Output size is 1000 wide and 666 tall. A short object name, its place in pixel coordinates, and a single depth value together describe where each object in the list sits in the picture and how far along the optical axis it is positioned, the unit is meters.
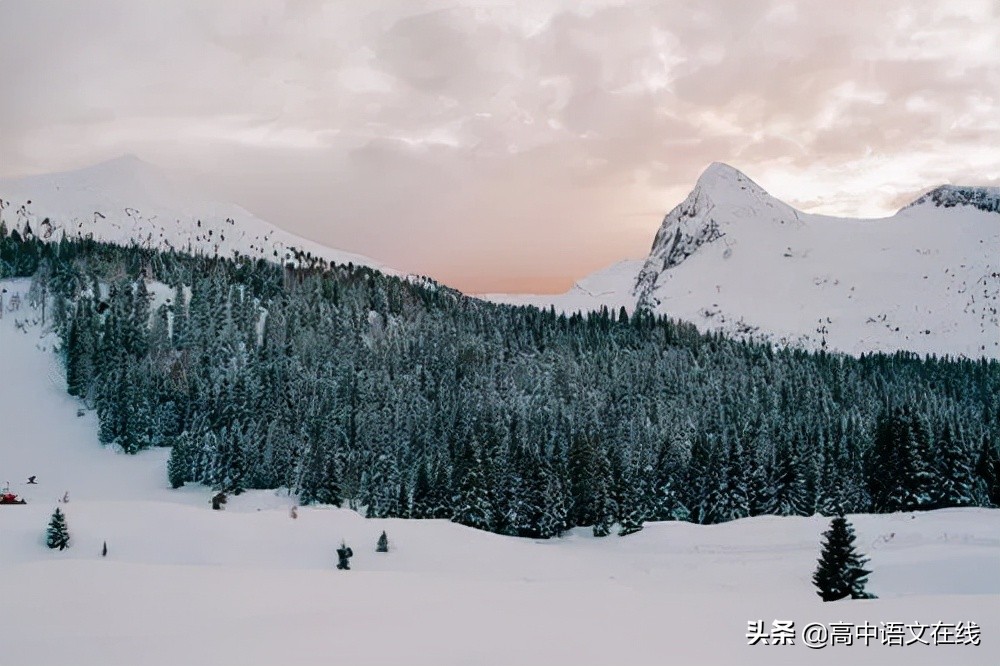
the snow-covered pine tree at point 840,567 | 29.03
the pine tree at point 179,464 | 97.19
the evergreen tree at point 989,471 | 61.38
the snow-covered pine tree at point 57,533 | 33.56
